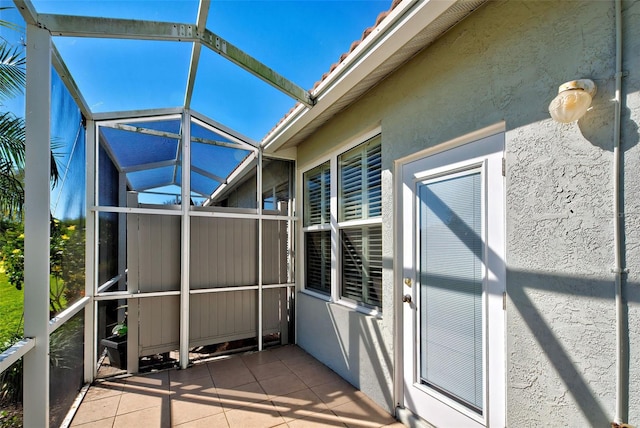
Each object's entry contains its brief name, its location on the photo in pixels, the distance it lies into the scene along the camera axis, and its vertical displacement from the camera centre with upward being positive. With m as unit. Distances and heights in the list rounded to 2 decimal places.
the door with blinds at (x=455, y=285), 2.03 -0.50
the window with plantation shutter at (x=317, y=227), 4.19 -0.10
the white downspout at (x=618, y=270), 1.40 -0.23
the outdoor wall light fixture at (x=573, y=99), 1.50 +0.61
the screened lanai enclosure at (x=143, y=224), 2.13 -0.04
